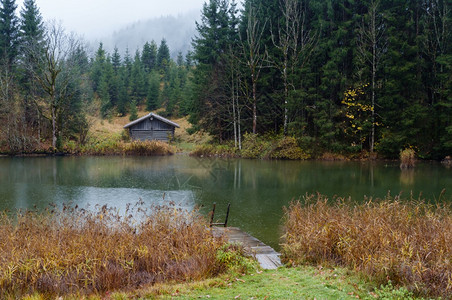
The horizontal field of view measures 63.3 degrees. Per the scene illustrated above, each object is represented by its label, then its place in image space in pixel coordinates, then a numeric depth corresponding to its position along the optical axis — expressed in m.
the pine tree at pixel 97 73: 76.32
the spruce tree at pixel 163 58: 91.62
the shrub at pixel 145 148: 35.50
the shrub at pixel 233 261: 6.88
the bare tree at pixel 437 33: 28.73
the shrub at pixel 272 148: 32.00
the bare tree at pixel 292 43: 33.19
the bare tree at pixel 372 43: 30.42
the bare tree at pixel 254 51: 35.12
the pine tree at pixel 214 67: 37.56
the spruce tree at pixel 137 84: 74.56
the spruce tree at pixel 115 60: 94.94
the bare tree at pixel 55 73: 35.22
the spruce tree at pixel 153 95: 69.00
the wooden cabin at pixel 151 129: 43.62
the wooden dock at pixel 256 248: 7.73
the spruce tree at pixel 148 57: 93.88
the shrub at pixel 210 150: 35.25
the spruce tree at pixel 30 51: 37.16
